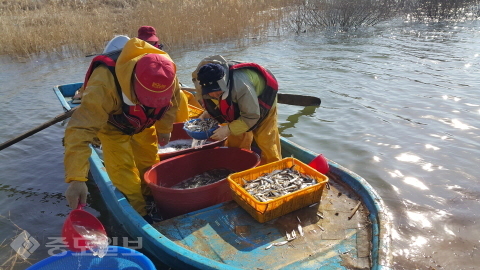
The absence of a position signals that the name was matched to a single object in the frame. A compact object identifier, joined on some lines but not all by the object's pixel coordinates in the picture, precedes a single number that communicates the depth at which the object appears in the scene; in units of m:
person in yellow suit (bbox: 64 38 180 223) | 3.07
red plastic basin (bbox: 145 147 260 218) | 3.88
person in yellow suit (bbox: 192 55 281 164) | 3.84
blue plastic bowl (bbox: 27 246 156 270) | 2.52
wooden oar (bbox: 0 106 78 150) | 5.52
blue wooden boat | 3.25
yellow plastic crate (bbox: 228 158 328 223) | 3.63
